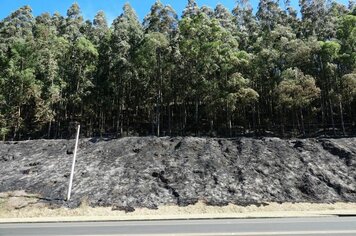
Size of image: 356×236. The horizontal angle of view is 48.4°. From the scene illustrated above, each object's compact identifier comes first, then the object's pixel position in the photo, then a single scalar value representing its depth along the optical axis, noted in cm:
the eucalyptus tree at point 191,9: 4154
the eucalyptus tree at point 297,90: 2723
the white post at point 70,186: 1822
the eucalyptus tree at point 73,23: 4376
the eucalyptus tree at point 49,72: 3194
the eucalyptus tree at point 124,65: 3334
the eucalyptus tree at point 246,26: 3833
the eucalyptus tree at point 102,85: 3522
